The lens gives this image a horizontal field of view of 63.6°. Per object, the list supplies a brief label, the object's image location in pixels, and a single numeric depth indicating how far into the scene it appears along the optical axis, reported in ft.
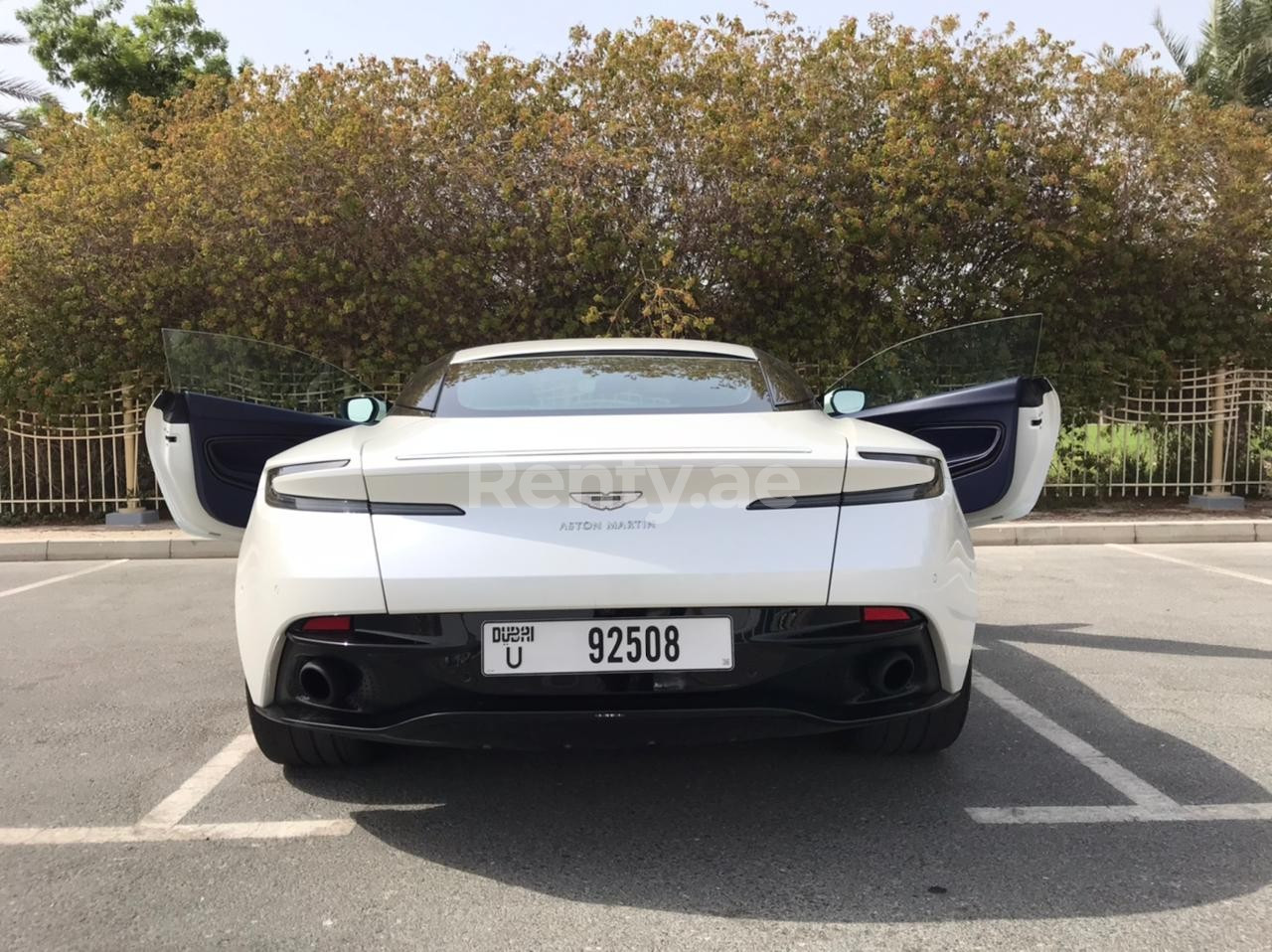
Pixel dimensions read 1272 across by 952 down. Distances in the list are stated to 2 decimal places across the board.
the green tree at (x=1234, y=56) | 81.25
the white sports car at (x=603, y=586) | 8.11
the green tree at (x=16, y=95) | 50.29
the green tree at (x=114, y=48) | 73.56
